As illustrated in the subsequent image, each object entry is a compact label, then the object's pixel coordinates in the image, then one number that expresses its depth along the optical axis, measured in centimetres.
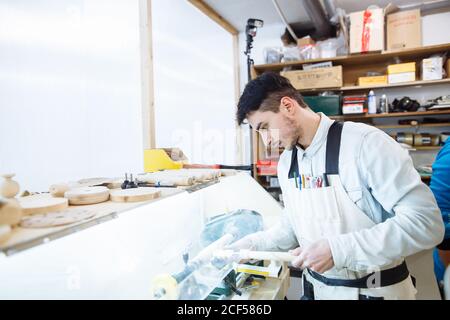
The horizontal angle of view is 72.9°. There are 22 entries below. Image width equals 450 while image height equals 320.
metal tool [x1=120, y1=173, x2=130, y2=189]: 122
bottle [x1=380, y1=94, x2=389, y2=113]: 342
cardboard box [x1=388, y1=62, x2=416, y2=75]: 324
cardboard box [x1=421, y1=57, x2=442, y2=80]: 318
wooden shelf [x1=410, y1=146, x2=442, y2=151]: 335
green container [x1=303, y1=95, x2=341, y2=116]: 342
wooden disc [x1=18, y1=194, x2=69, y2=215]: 80
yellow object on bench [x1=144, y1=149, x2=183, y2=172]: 182
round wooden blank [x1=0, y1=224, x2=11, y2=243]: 61
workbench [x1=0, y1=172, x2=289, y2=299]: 95
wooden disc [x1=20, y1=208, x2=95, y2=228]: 72
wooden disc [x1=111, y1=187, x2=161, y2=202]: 103
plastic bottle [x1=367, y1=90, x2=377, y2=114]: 343
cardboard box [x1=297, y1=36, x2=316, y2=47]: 364
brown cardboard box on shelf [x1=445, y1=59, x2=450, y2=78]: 323
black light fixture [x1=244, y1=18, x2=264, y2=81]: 310
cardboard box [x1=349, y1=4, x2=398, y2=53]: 327
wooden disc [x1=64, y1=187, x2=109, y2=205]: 97
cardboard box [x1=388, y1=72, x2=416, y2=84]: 326
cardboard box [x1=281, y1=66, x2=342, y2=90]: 344
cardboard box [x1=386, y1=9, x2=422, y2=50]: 330
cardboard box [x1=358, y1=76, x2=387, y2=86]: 339
